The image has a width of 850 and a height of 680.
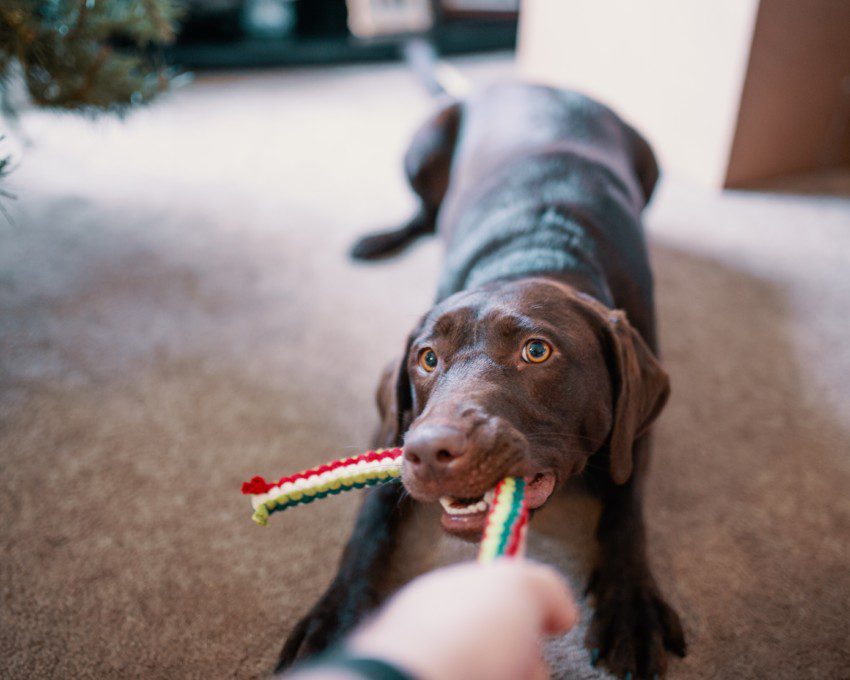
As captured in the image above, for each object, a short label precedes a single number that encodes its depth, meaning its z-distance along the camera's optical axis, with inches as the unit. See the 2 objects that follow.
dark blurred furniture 77.0
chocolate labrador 20.8
